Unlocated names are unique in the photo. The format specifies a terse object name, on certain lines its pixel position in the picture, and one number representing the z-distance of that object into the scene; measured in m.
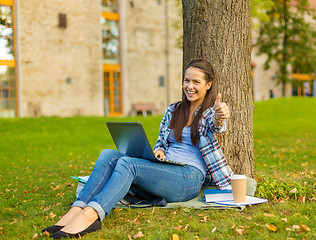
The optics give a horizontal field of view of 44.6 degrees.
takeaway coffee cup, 3.12
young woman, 2.88
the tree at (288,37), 23.17
